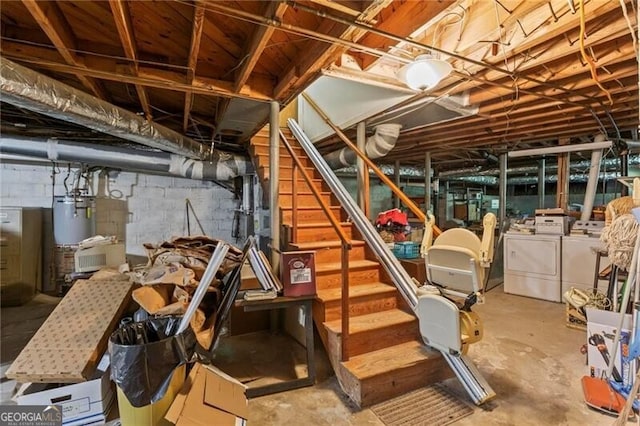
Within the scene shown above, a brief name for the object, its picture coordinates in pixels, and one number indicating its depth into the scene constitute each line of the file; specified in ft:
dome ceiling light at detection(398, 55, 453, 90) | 7.11
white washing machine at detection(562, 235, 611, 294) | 14.02
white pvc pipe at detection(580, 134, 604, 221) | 15.02
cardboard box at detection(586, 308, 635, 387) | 7.45
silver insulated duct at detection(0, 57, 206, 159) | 6.79
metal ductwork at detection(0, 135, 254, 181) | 13.14
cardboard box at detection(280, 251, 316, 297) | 8.41
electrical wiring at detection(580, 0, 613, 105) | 6.40
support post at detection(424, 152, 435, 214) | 21.81
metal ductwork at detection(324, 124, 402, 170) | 13.85
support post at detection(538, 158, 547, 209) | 20.84
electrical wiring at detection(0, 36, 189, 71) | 7.25
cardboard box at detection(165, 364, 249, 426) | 5.80
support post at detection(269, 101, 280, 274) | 10.25
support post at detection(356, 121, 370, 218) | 11.73
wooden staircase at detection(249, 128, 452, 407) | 7.36
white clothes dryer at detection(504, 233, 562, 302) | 14.98
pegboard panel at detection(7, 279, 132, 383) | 6.61
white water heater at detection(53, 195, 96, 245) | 14.87
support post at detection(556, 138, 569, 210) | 16.72
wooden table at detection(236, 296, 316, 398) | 7.66
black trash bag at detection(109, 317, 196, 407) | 5.56
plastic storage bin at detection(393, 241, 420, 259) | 10.34
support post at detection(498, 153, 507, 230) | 19.34
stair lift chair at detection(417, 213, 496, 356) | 6.62
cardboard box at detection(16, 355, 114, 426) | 6.51
